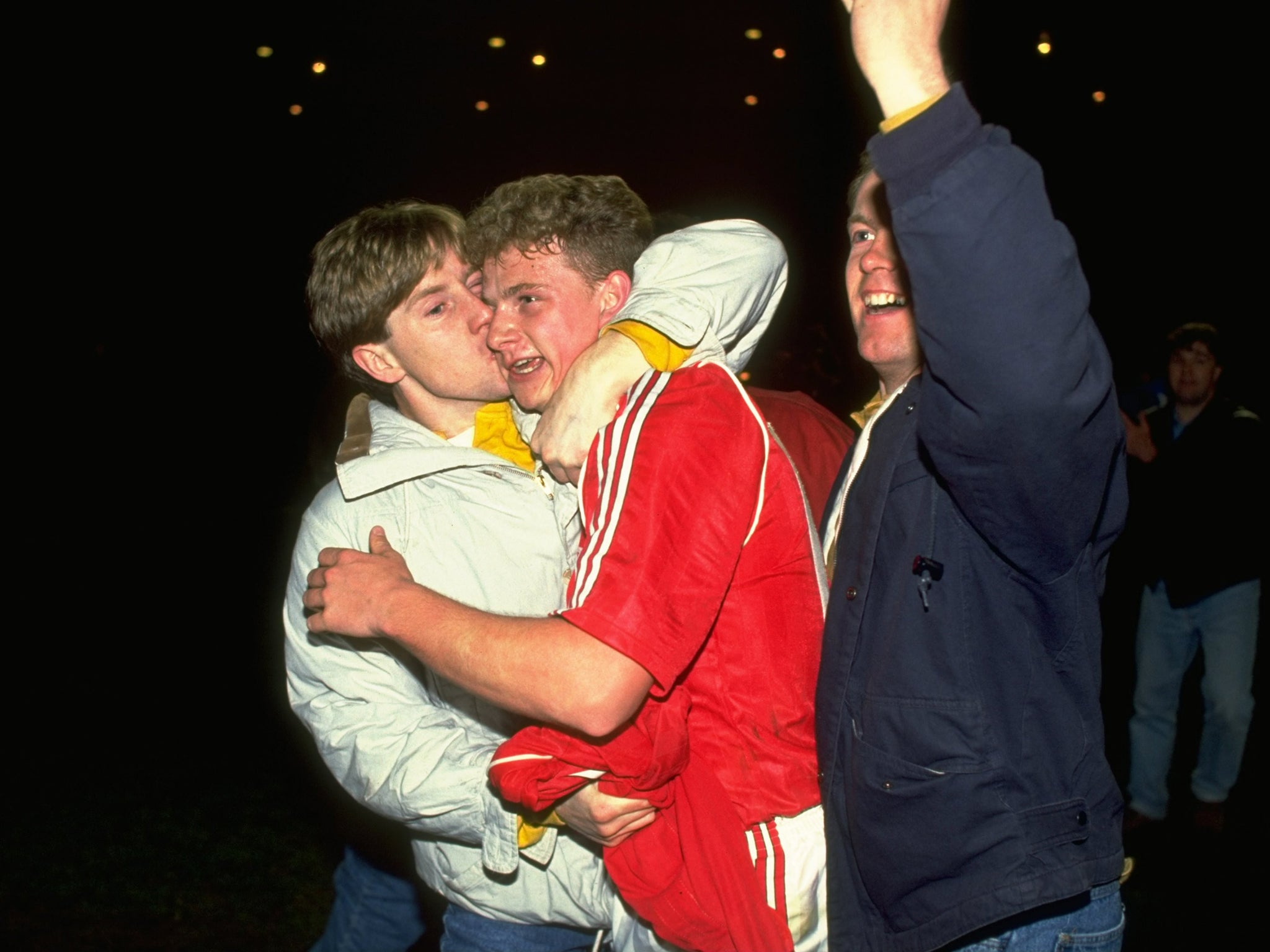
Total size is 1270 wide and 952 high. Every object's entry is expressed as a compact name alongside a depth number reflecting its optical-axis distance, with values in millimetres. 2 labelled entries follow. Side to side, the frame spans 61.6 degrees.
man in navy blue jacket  1098
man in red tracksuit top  1387
